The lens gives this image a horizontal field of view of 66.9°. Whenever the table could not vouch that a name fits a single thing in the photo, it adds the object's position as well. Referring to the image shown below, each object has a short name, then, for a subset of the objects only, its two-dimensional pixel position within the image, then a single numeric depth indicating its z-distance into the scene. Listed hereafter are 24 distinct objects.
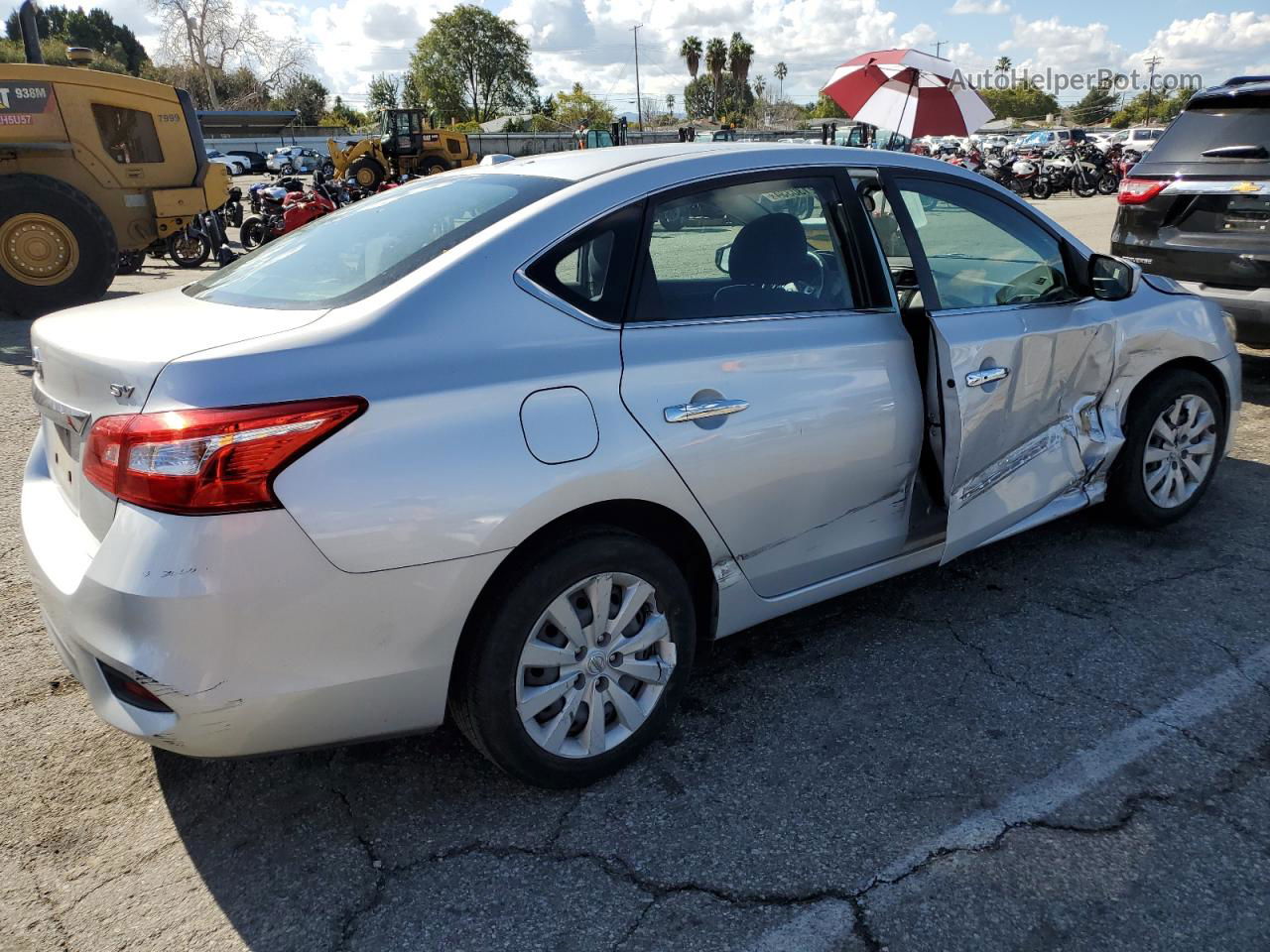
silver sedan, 2.02
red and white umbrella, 12.68
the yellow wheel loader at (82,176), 9.70
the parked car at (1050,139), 42.41
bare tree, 69.44
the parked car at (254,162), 50.65
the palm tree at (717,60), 104.75
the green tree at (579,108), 93.75
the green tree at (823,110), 110.44
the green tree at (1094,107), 110.88
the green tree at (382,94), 94.62
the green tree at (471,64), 92.75
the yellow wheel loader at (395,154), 29.67
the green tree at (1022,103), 127.38
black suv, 5.63
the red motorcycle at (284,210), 13.92
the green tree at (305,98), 83.75
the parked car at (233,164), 46.13
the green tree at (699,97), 110.62
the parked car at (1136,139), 40.62
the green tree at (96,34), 88.31
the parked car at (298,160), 46.44
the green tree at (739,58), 104.31
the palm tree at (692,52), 109.75
